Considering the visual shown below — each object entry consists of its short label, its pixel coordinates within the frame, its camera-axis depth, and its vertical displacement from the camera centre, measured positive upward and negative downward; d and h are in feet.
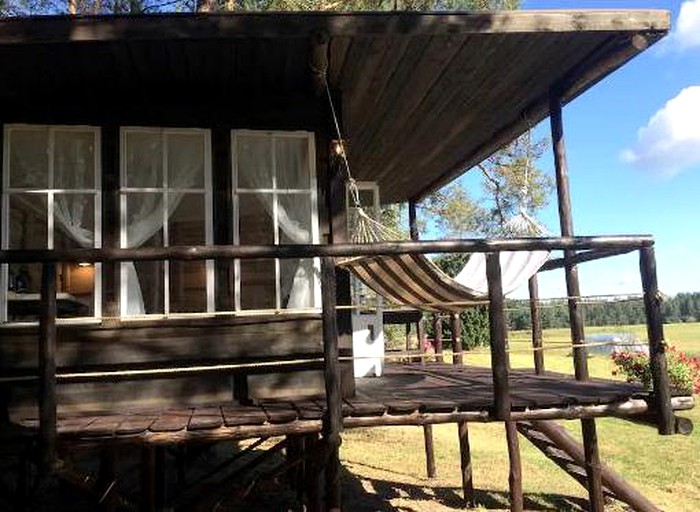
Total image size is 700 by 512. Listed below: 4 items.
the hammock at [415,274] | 15.58 +1.41
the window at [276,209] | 18.13 +3.46
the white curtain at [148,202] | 17.24 +3.65
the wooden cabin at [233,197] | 14.79 +3.77
